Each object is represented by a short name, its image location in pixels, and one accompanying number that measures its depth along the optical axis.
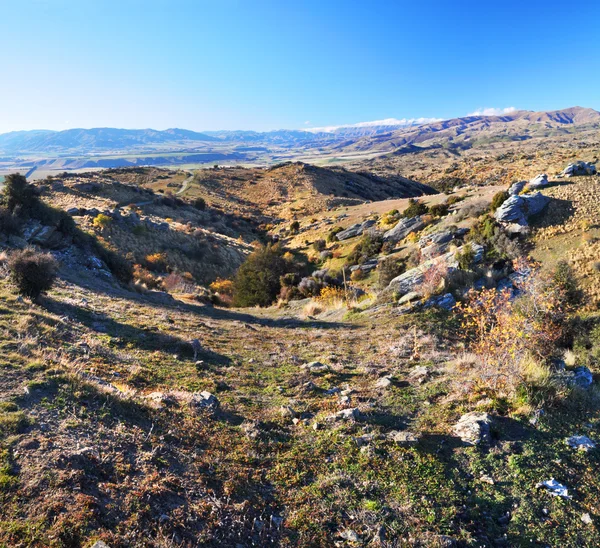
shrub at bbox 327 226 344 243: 40.74
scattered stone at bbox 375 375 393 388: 9.10
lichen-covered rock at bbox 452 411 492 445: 6.31
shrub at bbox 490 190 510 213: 21.81
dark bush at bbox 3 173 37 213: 24.12
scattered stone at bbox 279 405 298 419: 7.59
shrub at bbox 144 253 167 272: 34.97
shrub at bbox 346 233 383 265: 28.91
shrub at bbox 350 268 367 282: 24.70
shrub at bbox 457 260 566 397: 7.60
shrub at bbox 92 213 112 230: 37.69
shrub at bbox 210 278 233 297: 30.61
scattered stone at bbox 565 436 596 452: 5.96
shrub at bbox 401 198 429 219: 33.81
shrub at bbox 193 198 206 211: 64.38
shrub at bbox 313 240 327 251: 39.21
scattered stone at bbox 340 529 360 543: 4.49
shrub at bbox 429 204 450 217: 30.00
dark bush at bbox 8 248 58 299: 12.68
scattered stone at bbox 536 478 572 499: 5.11
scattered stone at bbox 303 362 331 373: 10.49
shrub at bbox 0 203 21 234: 21.89
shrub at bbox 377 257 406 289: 19.97
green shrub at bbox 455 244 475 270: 16.94
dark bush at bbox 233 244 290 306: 26.08
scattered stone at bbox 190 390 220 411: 7.48
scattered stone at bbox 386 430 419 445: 6.31
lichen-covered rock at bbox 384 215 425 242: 28.94
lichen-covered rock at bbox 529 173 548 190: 21.52
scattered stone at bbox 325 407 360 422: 7.21
